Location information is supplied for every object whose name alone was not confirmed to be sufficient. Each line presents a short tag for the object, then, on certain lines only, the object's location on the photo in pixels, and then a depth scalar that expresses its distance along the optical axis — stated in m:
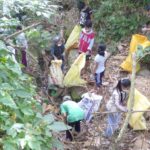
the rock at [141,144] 6.20
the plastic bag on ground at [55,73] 7.71
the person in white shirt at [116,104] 6.02
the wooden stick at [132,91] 5.03
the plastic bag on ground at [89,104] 6.68
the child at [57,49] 8.02
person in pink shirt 8.60
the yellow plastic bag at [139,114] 6.22
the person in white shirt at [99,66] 7.49
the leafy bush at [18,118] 3.20
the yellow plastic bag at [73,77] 7.75
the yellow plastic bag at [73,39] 9.25
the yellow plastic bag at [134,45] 8.46
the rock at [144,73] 8.49
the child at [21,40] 6.55
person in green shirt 6.14
